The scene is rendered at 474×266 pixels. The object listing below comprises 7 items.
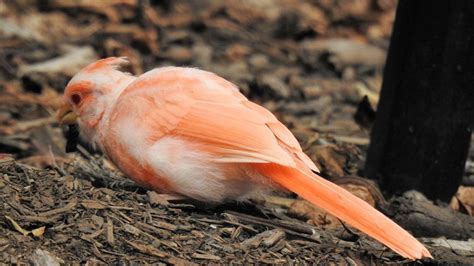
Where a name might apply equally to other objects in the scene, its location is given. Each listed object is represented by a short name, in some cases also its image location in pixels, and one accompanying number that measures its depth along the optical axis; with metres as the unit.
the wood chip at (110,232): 8.12
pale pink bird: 8.41
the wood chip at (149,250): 7.98
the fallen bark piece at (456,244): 9.30
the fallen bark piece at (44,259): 7.70
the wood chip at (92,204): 8.65
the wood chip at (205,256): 8.12
